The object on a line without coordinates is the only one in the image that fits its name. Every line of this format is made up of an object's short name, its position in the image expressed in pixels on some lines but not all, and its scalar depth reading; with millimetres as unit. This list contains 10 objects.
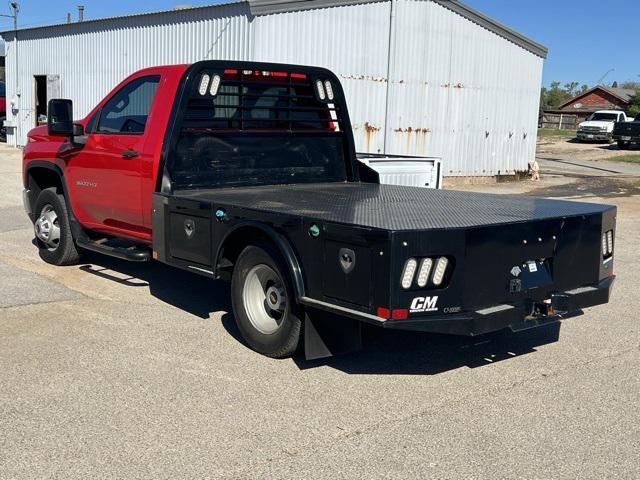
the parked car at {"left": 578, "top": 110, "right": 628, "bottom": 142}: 44938
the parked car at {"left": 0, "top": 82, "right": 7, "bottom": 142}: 29034
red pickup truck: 4785
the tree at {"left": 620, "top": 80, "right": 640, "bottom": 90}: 113150
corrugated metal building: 16859
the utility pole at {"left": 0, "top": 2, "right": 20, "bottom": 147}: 26016
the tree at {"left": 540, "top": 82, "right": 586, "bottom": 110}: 105575
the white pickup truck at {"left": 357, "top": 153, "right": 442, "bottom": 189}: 10047
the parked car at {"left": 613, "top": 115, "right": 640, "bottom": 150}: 40062
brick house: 78375
